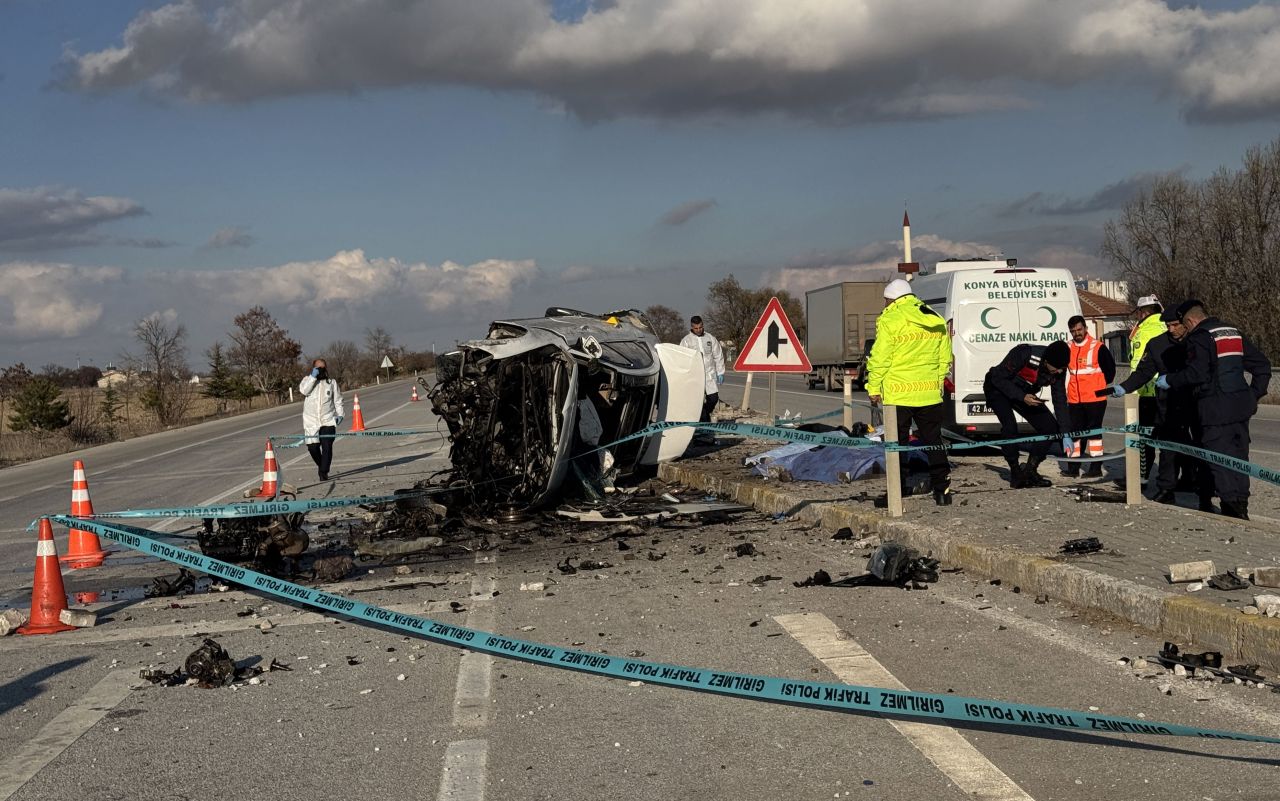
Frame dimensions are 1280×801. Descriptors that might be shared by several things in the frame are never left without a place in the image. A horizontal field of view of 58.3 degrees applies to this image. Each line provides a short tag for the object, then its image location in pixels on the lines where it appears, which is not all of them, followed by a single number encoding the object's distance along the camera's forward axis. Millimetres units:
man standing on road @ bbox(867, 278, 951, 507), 9883
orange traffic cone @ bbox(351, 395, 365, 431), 25906
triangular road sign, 15664
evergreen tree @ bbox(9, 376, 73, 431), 37906
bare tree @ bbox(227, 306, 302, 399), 71125
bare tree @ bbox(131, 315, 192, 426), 45500
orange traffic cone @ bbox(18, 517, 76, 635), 7117
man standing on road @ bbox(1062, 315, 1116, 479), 11547
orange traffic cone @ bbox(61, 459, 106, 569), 9867
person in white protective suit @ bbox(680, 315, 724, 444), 18547
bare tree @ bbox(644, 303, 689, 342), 84200
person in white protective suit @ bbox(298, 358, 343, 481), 16469
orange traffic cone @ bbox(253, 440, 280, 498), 13500
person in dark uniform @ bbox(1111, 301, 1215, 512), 9898
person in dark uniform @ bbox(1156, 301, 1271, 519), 8891
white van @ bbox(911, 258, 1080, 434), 14539
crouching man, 11312
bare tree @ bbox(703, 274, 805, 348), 90250
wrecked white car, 11328
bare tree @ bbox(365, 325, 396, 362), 121625
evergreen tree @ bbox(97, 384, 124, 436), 44916
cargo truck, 34594
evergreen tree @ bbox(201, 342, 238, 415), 58625
